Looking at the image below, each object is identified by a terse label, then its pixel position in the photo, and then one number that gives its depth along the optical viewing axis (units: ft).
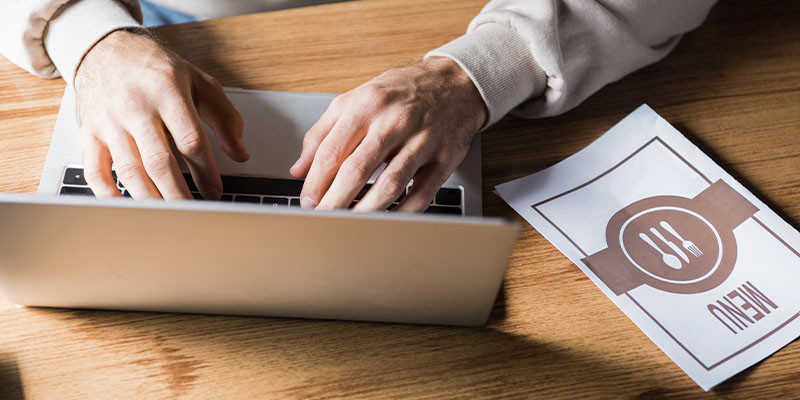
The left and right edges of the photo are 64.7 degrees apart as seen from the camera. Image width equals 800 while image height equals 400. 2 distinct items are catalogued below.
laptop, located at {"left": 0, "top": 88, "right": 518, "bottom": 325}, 1.39
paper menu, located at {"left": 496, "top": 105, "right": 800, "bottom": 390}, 1.94
